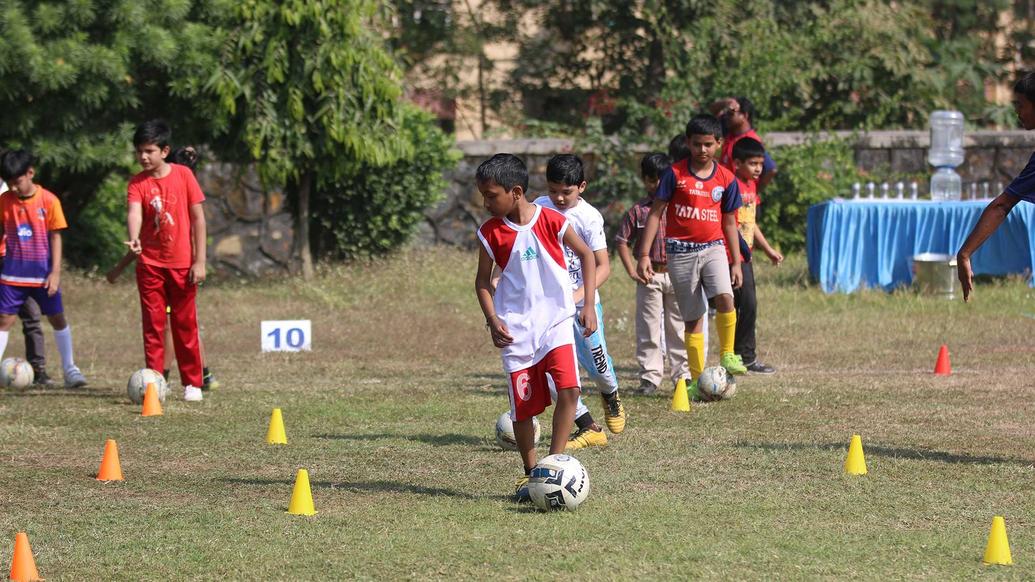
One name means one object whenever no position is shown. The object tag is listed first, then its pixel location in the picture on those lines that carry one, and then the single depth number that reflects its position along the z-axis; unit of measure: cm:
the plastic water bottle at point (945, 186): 3450
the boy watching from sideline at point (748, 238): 2222
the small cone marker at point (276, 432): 1714
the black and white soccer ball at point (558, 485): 1305
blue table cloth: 3225
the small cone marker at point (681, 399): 1908
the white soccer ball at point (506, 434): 1631
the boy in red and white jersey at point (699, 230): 1937
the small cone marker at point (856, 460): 1462
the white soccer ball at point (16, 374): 2245
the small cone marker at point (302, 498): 1322
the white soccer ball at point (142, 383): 2006
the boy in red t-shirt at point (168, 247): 2055
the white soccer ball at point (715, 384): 1944
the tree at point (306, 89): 3494
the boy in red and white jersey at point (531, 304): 1370
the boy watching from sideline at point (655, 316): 2091
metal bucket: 3094
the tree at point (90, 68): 3228
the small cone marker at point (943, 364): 2206
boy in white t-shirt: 1702
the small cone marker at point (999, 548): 1112
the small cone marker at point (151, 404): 1947
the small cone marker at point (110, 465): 1503
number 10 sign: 2692
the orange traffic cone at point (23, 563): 1090
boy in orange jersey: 2234
